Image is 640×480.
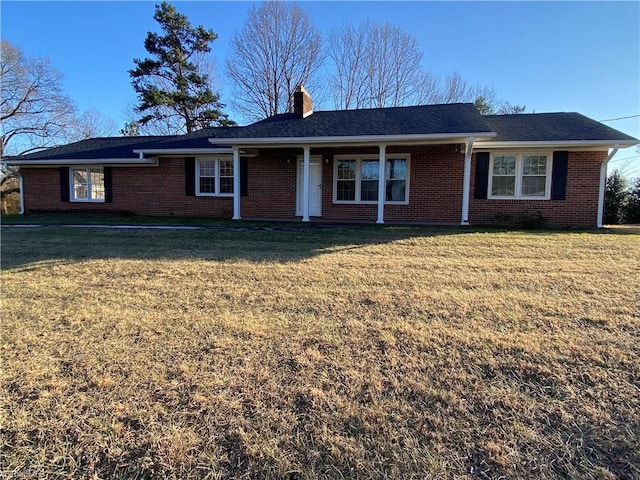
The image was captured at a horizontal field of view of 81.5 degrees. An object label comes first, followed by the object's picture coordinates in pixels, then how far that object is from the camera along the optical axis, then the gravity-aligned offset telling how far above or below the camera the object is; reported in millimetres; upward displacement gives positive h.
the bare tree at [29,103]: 26891 +7540
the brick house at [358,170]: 10891 +1301
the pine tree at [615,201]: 15633 +492
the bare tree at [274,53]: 24609 +10428
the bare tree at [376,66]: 24969 +9693
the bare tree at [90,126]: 30141 +6625
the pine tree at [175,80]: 25812 +9041
